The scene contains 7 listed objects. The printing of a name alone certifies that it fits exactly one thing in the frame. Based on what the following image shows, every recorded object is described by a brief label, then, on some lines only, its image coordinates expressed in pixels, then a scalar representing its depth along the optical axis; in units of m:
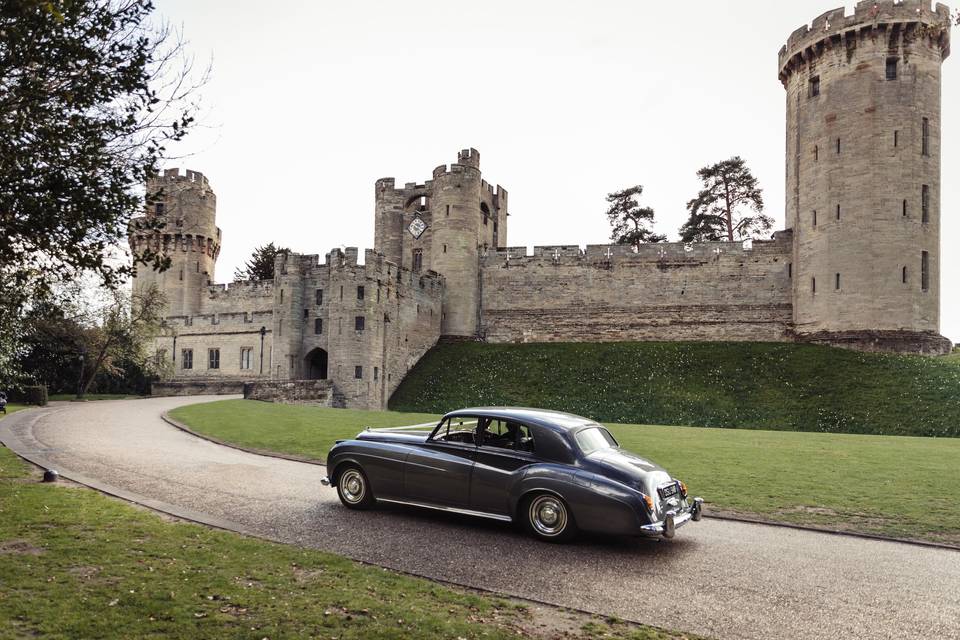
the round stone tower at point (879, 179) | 36.59
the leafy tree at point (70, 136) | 9.26
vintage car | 8.04
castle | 36.78
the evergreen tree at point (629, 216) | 57.69
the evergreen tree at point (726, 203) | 54.78
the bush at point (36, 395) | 30.56
